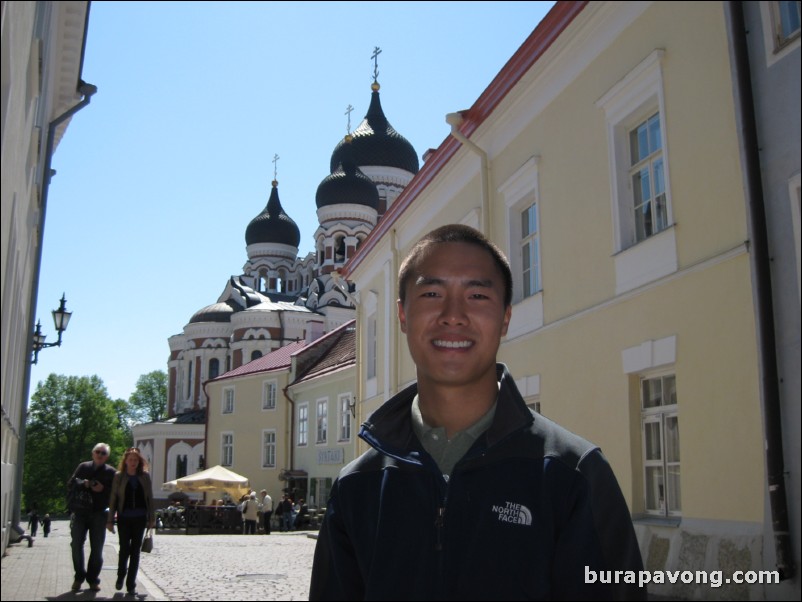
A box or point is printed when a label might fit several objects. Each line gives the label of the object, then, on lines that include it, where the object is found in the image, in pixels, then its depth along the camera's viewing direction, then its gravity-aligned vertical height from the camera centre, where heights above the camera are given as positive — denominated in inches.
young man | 74.7 -0.6
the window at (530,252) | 487.8 +125.8
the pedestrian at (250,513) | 949.8 -38.5
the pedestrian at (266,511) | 994.7 -38.4
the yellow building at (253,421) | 1362.0 +92.0
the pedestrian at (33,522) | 747.7 -39.0
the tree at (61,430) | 2586.1 +146.6
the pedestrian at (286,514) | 1051.9 -43.9
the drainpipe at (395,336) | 725.9 +116.8
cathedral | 1929.1 +497.7
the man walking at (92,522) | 349.4 -17.6
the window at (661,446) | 343.9 +12.2
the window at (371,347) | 854.5 +127.6
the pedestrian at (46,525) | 744.8 -40.3
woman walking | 343.0 -11.4
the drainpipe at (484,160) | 525.3 +192.8
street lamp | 690.2 +122.2
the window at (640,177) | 350.3 +127.5
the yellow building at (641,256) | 301.0 +92.7
